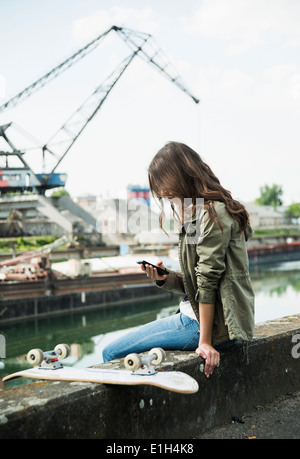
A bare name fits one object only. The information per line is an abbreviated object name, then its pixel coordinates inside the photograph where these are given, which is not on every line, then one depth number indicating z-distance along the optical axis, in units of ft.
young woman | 6.31
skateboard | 5.55
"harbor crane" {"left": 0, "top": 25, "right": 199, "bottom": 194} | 95.04
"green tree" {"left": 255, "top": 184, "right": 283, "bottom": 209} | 315.58
